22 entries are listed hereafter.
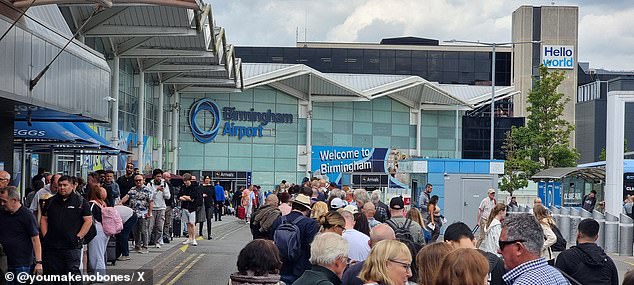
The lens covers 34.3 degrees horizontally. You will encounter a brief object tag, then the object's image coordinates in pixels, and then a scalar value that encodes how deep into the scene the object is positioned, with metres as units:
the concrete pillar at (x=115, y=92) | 39.59
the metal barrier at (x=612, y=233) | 28.86
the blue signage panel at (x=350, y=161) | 68.38
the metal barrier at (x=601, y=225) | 29.17
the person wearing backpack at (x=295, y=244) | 11.17
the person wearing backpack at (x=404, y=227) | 12.12
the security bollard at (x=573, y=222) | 32.17
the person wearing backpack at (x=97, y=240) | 15.89
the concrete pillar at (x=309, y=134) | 67.56
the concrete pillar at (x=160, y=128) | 54.19
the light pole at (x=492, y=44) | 50.94
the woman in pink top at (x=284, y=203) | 15.00
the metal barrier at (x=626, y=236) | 27.94
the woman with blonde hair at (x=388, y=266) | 6.66
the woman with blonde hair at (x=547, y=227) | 13.27
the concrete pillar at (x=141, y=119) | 46.72
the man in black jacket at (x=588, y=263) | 9.96
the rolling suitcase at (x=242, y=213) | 46.47
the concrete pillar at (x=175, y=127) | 61.38
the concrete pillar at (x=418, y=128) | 71.62
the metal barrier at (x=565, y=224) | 32.88
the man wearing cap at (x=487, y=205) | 25.82
